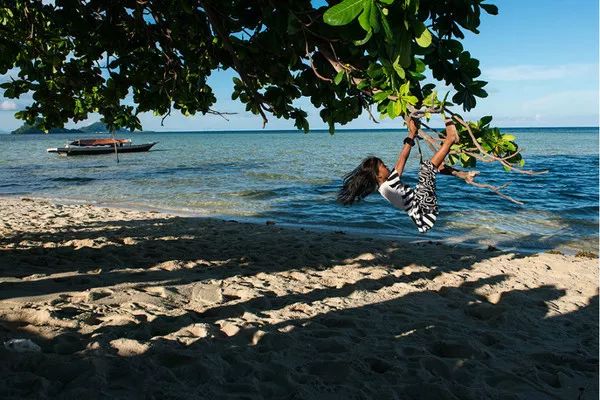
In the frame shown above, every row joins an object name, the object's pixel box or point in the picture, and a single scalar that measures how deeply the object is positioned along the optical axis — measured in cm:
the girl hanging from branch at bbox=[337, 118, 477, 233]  396
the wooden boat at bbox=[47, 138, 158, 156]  4388
